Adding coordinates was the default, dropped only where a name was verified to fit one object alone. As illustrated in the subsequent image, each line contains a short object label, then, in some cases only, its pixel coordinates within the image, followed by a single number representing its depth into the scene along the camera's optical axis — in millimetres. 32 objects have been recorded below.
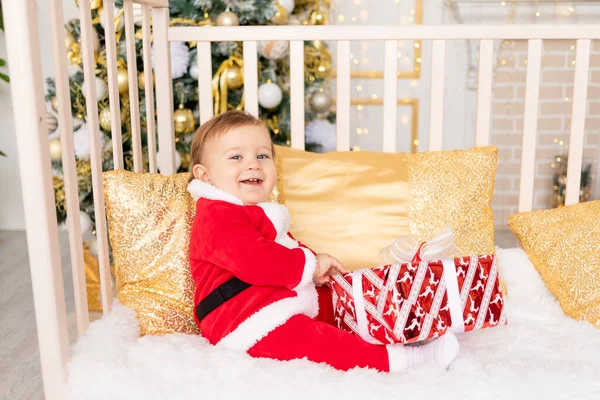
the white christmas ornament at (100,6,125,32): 1920
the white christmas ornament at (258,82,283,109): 1909
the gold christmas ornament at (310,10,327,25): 2195
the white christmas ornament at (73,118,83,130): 2016
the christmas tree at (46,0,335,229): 1907
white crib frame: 1103
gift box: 919
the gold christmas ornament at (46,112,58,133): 2021
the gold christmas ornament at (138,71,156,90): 1902
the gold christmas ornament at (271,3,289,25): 1968
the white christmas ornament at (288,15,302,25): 2116
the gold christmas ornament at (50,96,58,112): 1931
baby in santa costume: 895
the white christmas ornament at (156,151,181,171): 1985
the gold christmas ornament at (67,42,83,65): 1959
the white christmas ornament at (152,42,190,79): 1886
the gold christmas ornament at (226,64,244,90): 1904
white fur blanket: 771
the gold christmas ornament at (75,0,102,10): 1909
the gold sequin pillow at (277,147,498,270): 1130
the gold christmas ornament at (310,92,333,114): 2121
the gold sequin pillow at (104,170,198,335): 1021
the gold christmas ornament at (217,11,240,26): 1884
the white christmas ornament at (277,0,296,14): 2018
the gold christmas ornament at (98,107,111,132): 1880
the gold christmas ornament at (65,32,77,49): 1957
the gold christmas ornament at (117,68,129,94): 1886
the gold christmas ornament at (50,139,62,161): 1927
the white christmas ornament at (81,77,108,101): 1860
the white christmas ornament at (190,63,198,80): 1927
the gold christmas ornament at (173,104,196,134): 1920
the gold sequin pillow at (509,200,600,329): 1066
